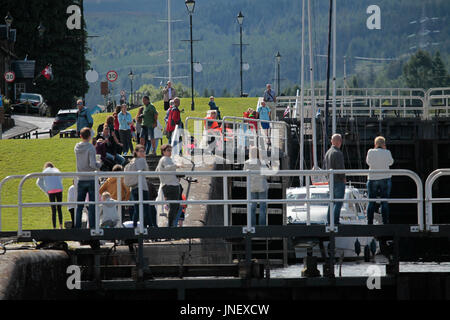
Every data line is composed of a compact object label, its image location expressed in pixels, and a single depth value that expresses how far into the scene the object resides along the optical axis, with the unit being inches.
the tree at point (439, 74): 7003.0
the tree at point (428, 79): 7614.2
